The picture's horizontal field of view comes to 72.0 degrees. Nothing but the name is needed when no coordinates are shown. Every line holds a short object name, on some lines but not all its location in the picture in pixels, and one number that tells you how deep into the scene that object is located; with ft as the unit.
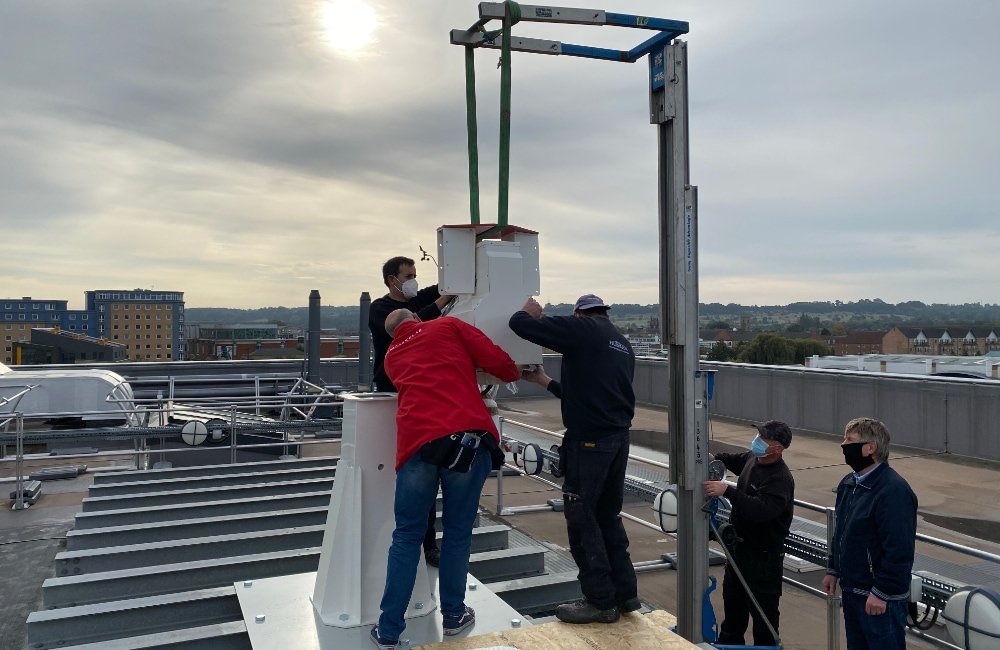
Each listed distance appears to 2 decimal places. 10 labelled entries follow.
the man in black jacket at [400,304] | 14.28
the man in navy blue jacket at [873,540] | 11.16
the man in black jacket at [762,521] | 13.74
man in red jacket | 11.23
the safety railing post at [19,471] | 26.05
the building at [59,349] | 99.60
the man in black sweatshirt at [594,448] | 11.87
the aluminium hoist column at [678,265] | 13.19
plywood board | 10.71
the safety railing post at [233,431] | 29.20
